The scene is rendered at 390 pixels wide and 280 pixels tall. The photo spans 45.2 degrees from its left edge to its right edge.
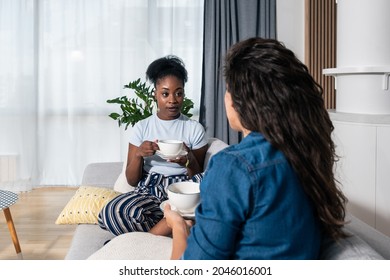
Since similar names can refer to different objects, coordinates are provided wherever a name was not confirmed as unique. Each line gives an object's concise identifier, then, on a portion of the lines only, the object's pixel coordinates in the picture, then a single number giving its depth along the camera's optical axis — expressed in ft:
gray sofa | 3.54
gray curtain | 14.28
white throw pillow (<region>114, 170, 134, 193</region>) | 8.19
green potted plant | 12.49
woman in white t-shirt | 6.24
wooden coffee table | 7.77
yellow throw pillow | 7.21
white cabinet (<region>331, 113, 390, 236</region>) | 7.65
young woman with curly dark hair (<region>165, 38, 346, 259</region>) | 3.00
